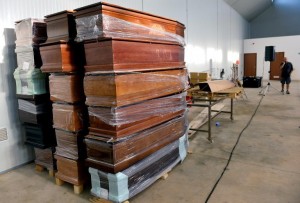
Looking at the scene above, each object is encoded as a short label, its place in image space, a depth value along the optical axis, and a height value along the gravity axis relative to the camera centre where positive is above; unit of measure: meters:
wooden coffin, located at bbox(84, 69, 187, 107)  1.88 -0.14
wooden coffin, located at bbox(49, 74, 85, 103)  2.10 -0.14
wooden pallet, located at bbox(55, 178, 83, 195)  2.23 -1.12
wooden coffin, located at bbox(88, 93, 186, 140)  1.93 -0.42
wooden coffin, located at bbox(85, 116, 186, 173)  1.93 -0.70
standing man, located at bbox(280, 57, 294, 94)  7.99 -0.17
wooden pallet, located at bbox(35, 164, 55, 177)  2.71 -1.11
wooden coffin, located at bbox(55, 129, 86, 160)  2.17 -0.69
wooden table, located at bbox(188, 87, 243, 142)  3.89 -0.43
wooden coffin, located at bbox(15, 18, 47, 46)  2.43 +0.46
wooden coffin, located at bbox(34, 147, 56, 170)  2.54 -0.95
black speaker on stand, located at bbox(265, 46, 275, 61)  8.78 +0.56
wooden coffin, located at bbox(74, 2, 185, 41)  1.86 +0.43
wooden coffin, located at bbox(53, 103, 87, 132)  2.13 -0.41
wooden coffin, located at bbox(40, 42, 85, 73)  2.04 +0.15
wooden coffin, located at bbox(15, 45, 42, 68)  2.46 +0.20
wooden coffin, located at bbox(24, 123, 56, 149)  2.51 -0.68
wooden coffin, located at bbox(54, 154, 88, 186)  2.21 -0.95
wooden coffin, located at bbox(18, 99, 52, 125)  2.51 -0.42
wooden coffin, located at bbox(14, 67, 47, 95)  2.46 -0.07
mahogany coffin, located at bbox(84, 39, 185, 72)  1.87 +0.15
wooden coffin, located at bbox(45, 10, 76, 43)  2.06 +0.44
